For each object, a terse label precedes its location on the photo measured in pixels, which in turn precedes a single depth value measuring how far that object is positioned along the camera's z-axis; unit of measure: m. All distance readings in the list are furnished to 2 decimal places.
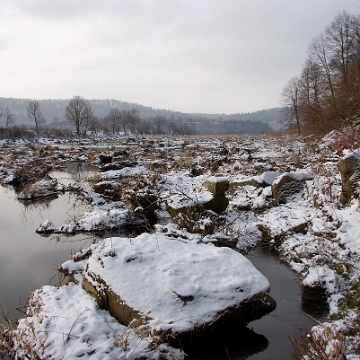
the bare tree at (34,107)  69.47
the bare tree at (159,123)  91.06
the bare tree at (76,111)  68.71
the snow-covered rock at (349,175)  7.70
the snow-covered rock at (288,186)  10.16
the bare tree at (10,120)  66.56
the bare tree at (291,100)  45.86
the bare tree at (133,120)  87.06
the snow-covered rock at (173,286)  4.64
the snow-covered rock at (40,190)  14.53
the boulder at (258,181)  11.88
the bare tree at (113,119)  90.55
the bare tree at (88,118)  71.62
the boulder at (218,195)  9.93
